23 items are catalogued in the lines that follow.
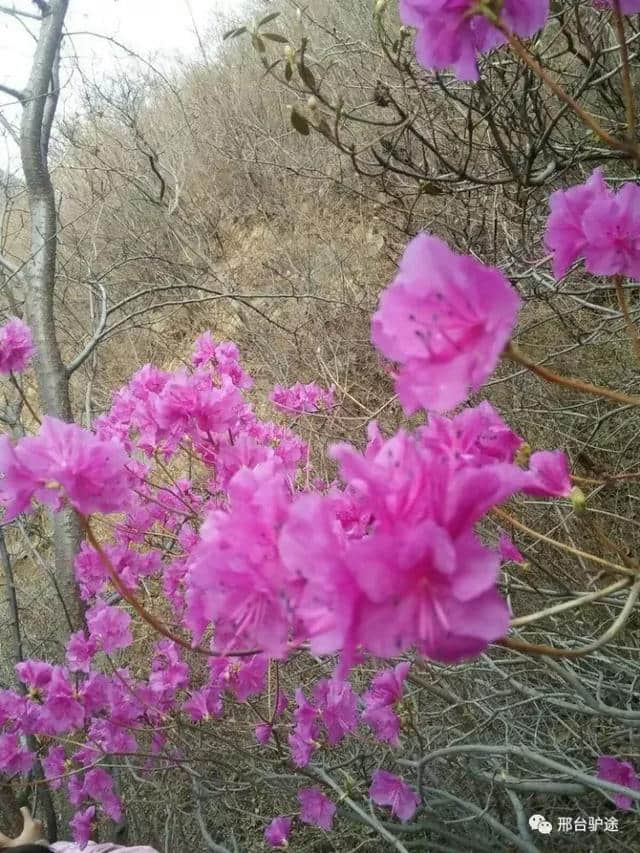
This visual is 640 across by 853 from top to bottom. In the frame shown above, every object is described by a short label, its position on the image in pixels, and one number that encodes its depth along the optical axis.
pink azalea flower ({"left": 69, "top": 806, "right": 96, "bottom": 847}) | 0.73
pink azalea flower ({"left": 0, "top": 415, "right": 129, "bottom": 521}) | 0.30
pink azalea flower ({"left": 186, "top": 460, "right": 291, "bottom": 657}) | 0.22
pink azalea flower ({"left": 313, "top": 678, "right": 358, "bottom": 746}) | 0.56
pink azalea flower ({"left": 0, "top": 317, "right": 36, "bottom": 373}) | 0.56
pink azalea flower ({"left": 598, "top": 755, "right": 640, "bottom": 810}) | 0.51
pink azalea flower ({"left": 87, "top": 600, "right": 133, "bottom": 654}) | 0.66
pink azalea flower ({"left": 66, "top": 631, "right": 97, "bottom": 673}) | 0.66
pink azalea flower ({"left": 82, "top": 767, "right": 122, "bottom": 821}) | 0.72
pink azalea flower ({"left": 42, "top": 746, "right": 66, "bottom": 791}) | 0.72
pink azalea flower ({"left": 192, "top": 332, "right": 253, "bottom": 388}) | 0.75
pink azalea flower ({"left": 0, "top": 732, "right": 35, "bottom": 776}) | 0.67
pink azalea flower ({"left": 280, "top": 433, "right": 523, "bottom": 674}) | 0.18
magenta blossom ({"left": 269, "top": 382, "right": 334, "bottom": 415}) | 0.89
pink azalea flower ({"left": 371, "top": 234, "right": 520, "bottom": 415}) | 0.20
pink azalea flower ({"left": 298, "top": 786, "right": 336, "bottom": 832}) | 0.63
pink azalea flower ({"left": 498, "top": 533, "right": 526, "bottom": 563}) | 0.41
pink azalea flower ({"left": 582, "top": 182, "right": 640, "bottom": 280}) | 0.31
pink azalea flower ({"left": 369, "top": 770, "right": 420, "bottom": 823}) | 0.58
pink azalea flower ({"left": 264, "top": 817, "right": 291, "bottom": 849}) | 0.66
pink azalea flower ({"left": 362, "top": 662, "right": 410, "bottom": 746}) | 0.51
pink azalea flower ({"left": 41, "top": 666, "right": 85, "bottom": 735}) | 0.59
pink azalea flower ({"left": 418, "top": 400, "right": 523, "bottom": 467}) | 0.23
